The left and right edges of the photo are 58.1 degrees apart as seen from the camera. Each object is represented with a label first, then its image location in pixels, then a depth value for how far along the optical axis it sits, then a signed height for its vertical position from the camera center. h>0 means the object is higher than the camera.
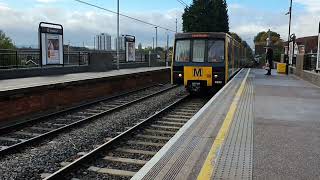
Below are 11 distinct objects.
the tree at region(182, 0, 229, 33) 55.15 +10.68
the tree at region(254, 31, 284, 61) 73.26 +10.97
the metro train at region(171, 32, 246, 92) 12.68 +0.52
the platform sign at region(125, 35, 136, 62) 22.16 +1.88
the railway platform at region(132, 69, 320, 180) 3.66 -1.18
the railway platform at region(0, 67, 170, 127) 8.00 -0.77
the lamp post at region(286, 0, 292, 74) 22.78 +0.58
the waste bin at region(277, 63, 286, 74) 23.34 +0.35
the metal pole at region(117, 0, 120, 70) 20.96 +3.60
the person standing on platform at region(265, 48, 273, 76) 19.08 +0.96
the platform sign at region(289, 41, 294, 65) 24.35 +1.79
